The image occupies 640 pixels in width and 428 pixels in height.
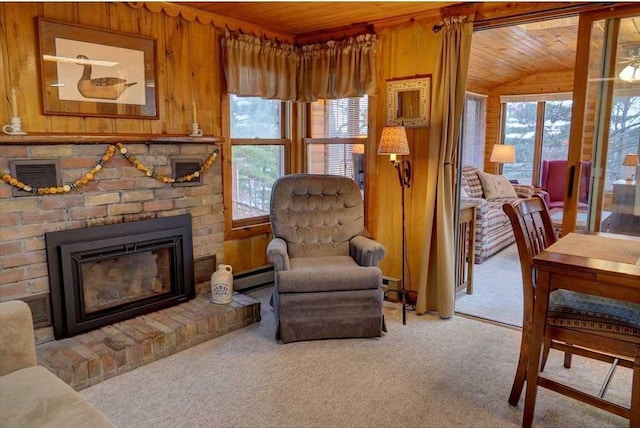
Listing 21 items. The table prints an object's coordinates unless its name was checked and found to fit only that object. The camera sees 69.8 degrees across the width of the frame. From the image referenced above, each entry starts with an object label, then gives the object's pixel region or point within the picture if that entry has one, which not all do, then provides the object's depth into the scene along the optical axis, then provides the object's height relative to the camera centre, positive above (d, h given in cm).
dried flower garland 256 -21
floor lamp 325 +1
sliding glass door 275 +16
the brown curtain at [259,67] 360 +63
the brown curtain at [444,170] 325 -19
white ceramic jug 333 -104
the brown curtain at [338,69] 371 +63
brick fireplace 259 -39
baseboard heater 399 -119
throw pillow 578 -52
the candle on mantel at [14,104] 257 +21
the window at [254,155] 395 -10
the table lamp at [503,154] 660 -12
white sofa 145 -87
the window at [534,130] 674 +24
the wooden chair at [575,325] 195 -78
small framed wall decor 347 +33
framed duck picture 271 +44
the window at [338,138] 405 +5
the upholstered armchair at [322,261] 297 -83
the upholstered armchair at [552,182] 632 -50
